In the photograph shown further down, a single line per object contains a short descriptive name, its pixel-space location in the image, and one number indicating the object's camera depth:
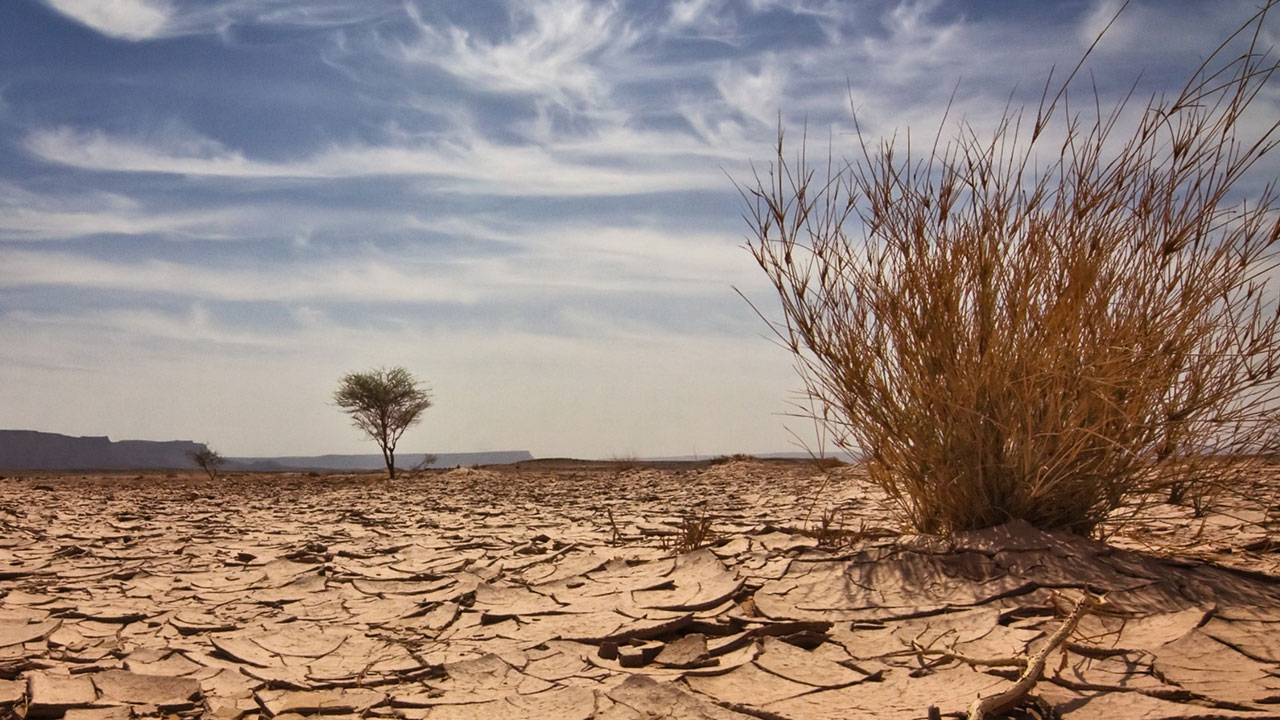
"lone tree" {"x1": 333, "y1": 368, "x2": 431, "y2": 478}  21.92
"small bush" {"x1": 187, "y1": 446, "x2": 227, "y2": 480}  21.14
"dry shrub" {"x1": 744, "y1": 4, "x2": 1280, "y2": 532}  2.97
